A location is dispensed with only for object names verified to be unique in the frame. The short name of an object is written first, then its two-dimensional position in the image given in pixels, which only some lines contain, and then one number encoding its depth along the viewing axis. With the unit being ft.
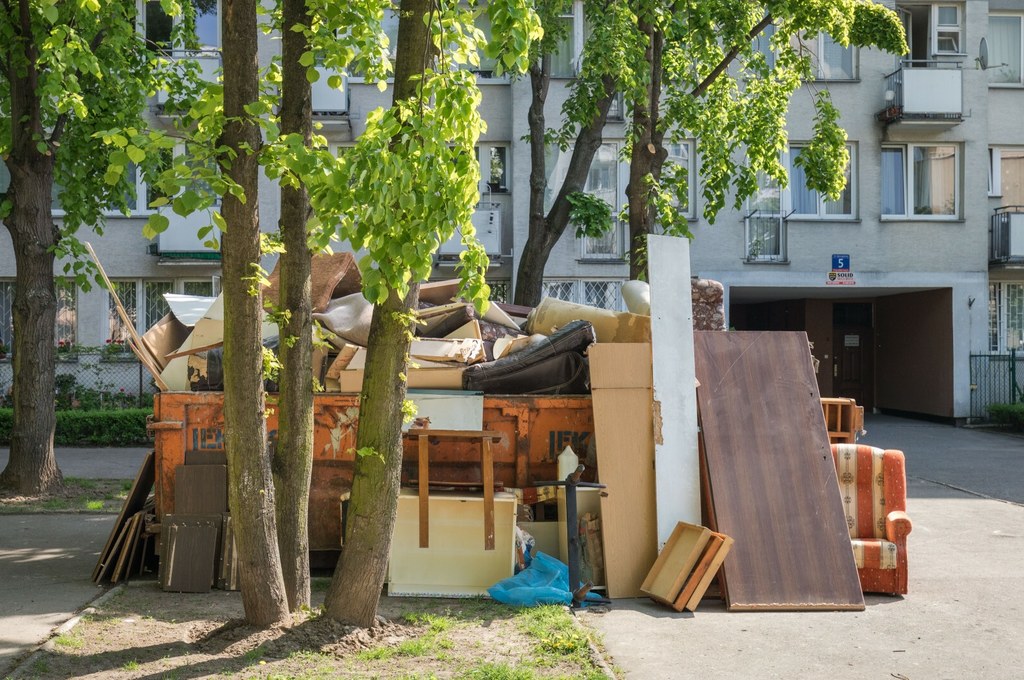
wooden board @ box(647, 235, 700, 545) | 25.12
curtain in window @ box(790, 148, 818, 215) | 77.82
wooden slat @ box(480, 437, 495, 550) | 23.95
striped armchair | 24.81
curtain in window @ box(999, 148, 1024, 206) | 81.92
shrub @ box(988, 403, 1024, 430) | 70.18
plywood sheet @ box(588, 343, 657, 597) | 24.68
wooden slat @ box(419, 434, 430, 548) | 24.20
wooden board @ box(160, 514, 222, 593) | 24.21
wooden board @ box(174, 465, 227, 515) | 25.07
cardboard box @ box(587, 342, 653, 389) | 25.76
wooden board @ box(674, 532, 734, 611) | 23.09
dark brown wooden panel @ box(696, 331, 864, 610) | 23.65
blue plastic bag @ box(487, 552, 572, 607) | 23.11
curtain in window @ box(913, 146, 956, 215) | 79.46
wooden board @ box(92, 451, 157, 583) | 25.41
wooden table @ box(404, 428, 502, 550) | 24.02
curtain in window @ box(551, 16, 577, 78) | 76.13
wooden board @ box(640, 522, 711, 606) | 23.36
